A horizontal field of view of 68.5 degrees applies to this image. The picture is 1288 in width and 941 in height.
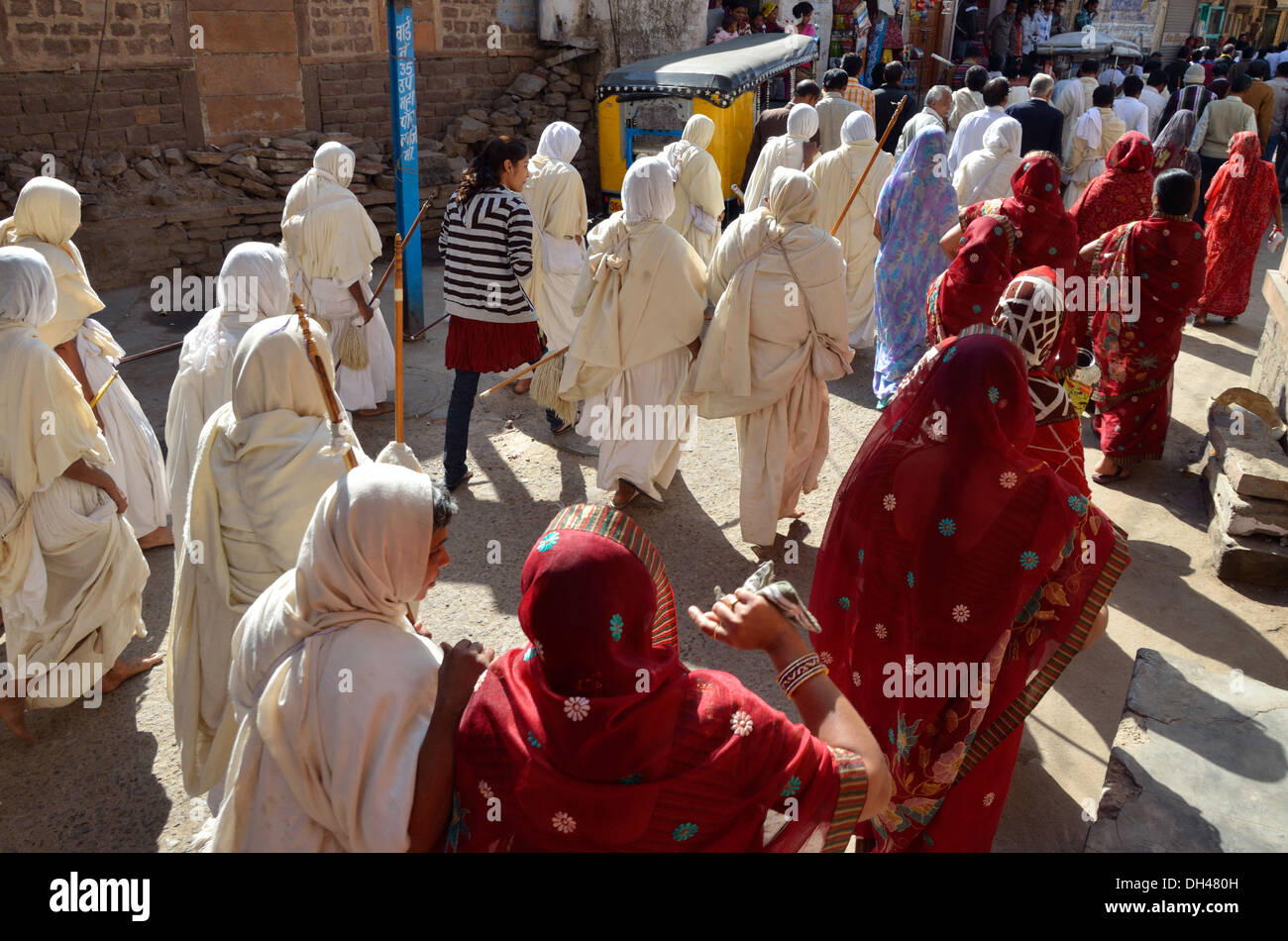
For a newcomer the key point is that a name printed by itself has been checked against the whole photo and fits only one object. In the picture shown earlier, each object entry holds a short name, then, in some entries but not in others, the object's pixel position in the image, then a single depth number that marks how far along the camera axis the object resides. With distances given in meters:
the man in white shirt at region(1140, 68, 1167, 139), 11.95
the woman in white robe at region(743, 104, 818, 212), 7.89
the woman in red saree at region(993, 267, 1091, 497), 3.07
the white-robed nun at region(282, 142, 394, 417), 5.66
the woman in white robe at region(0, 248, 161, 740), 3.11
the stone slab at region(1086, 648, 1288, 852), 2.58
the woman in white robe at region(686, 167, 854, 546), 4.43
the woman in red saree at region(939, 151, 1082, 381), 5.18
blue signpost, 7.02
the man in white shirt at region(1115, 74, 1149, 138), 10.15
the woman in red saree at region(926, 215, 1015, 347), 3.72
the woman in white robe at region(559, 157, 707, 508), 4.73
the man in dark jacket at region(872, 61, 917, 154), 11.09
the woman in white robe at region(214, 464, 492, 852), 1.71
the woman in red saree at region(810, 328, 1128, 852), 2.44
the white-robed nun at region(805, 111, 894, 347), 7.43
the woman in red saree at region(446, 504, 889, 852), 1.54
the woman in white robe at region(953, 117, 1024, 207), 6.84
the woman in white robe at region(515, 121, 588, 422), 6.47
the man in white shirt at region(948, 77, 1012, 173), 8.30
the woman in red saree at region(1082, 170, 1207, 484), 5.21
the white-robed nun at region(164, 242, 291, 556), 3.53
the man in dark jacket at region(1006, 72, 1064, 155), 9.18
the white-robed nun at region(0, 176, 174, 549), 4.19
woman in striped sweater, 5.21
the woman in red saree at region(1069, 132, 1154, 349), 6.62
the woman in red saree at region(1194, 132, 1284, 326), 7.76
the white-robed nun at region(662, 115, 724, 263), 7.41
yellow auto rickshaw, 10.61
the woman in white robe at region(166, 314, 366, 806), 2.62
